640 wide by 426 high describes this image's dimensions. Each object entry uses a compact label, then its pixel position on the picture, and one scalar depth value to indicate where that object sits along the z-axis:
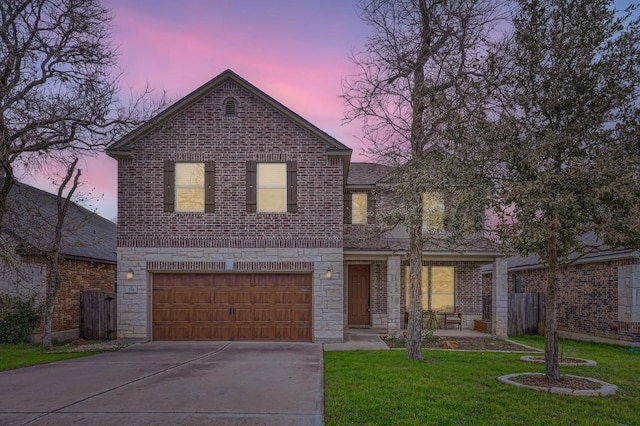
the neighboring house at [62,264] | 16.23
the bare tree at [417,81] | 11.34
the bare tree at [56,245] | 14.71
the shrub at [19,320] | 15.82
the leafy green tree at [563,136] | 7.91
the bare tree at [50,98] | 13.44
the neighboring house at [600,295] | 16.14
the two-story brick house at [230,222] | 15.69
